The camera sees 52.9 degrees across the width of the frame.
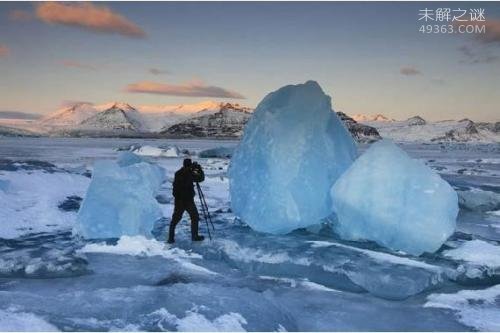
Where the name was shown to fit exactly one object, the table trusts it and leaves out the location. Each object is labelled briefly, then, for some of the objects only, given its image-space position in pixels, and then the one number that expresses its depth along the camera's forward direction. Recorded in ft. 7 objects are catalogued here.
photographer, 30.66
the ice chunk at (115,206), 31.99
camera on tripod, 30.96
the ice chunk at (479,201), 46.78
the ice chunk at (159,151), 150.14
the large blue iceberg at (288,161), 32.60
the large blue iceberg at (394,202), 28.63
